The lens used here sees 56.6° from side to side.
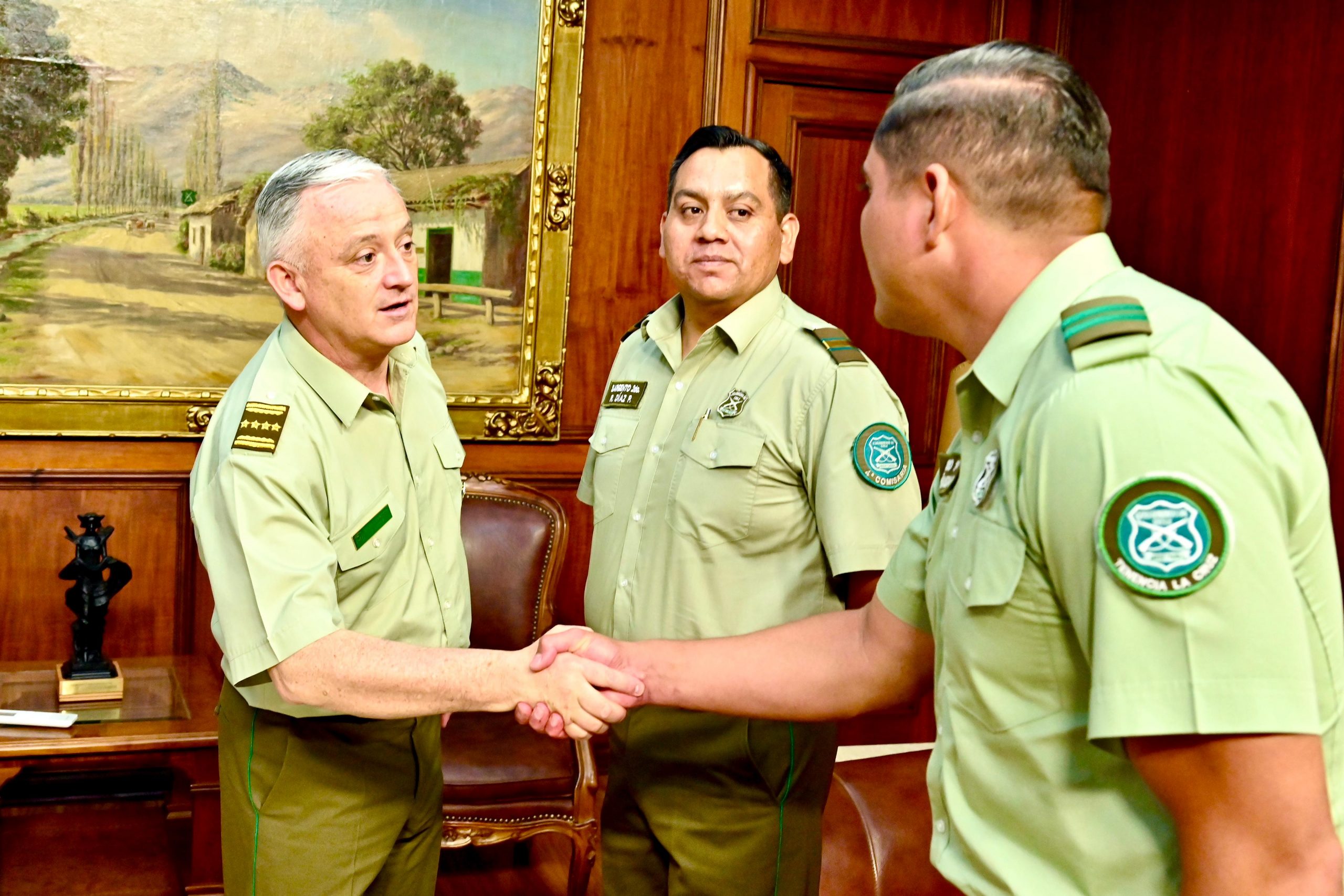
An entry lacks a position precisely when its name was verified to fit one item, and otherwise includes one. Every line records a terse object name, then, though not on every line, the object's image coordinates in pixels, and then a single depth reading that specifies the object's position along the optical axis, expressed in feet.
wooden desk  8.96
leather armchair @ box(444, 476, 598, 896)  9.71
